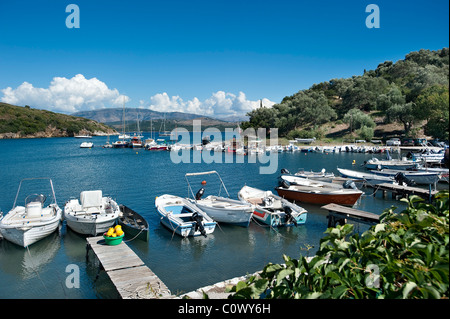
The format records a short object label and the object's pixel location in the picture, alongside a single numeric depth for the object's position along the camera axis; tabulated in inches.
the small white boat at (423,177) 1368.1
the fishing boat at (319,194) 1027.9
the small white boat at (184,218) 770.8
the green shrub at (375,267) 161.6
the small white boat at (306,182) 1200.0
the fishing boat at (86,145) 4086.4
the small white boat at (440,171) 1375.2
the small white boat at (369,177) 1355.8
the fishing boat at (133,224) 744.3
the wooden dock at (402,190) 1062.6
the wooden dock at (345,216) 745.6
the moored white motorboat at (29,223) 697.0
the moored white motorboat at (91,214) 744.3
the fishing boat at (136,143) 4084.6
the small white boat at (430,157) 1958.7
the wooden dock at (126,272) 434.9
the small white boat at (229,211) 828.0
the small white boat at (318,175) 1362.0
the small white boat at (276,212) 845.0
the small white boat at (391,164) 1749.9
